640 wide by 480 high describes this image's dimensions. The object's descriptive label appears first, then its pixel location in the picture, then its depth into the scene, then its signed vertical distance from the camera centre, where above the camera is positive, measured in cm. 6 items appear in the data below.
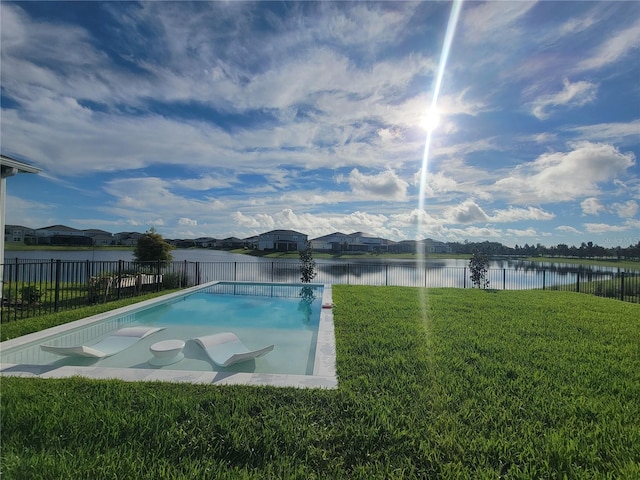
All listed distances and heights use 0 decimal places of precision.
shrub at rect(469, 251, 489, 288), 1426 -76
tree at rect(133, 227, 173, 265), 1494 +12
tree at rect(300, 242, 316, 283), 1428 -59
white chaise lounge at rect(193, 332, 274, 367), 419 -146
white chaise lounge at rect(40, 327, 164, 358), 437 -143
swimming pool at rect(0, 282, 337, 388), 365 -156
